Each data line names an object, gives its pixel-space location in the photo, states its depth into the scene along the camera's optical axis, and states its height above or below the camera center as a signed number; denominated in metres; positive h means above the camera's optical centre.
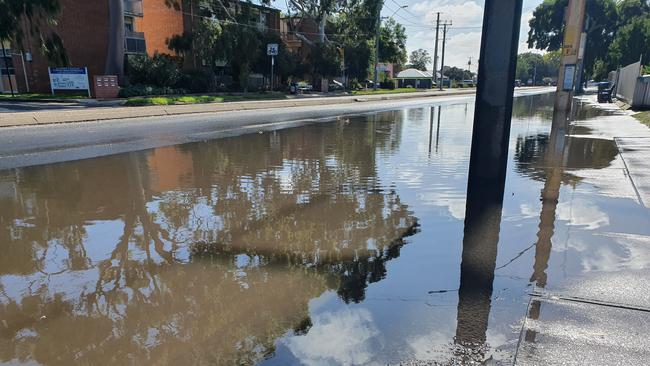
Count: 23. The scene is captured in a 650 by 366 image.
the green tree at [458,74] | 137.62 +0.99
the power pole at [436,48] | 82.81 +5.09
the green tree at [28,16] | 21.20 +2.65
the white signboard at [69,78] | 31.61 -0.26
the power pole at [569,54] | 15.30 +0.81
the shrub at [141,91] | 31.31 -1.10
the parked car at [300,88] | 47.11 -1.26
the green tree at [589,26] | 64.06 +7.47
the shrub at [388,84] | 69.00 -1.09
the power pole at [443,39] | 81.62 +7.14
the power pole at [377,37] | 53.30 +4.64
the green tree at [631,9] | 66.56 +9.87
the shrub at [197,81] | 39.12 -0.49
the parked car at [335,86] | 57.84 -1.22
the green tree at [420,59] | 139.00 +5.33
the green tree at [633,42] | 49.94 +3.94
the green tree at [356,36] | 53.66 +4.79
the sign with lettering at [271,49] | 37.83 +2.15
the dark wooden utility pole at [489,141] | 3.90 -0.62
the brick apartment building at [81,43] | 35.78 +2.45
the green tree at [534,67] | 158.07 +3.57
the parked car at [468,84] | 99.62 -1.50
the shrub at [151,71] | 35.84 +0.30
